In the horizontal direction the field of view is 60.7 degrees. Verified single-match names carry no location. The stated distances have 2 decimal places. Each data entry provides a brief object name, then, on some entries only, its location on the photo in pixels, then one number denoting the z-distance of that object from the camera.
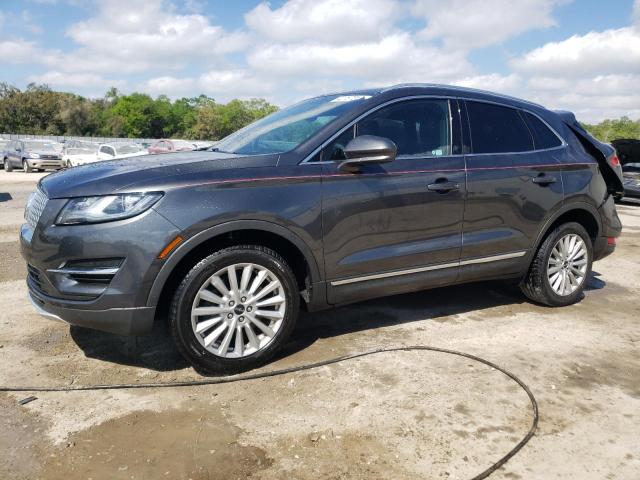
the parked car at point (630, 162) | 12.60
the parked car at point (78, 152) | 24.48
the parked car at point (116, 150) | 21.95
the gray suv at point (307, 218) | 3.10
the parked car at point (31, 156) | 24.95
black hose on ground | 3.08
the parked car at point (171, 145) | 25.11
